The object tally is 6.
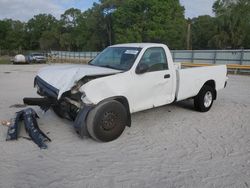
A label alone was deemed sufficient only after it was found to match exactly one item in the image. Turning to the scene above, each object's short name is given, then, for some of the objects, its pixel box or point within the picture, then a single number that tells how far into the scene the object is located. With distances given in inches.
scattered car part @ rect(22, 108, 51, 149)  132.3
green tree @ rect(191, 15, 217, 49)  1221.8
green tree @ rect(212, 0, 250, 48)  1119.6
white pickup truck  128.7
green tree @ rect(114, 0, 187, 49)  1170.5
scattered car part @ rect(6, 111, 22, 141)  137.0
